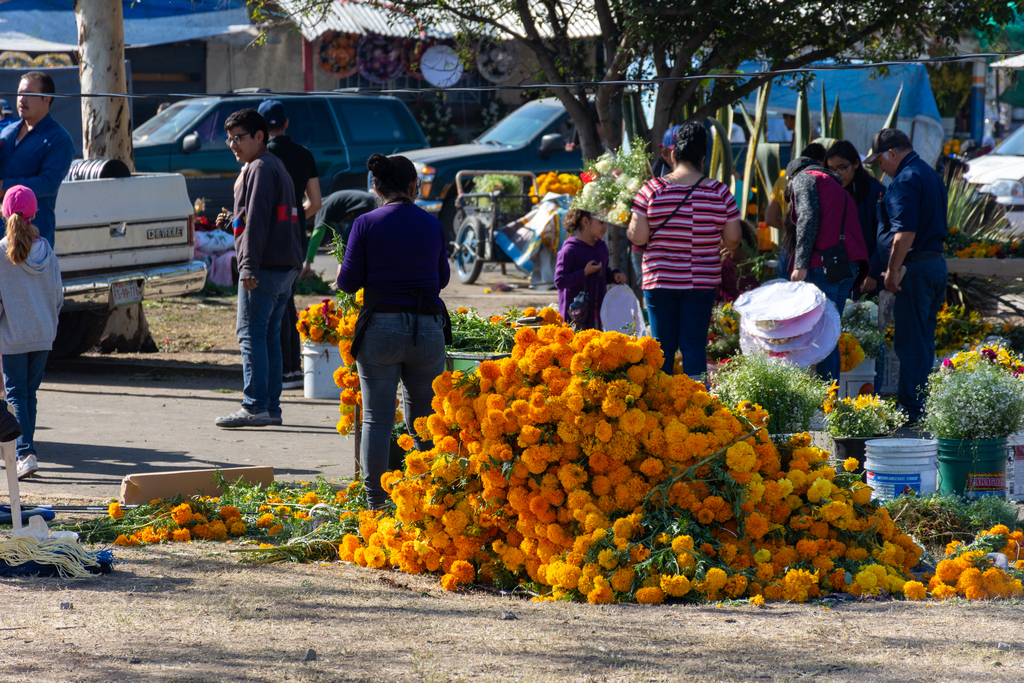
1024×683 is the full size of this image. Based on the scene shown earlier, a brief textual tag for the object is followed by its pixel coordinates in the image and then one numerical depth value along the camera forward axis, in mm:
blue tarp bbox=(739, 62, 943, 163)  34187
